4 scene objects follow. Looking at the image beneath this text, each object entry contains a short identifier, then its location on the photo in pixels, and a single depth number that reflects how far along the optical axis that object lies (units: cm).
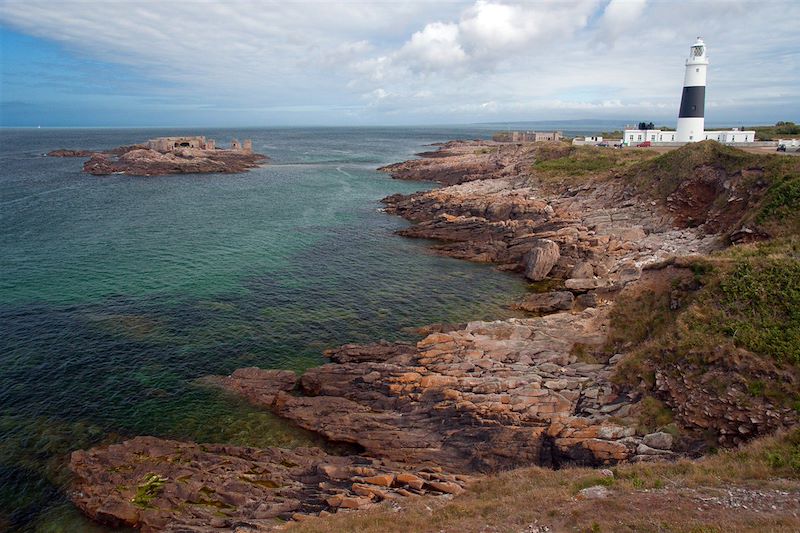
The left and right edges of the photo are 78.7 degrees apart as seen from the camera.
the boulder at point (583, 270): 3651
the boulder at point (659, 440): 1606
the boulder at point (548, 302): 3225
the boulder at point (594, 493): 1243
